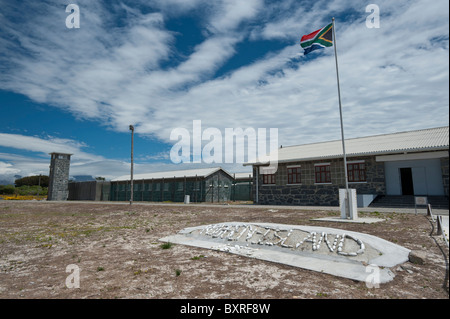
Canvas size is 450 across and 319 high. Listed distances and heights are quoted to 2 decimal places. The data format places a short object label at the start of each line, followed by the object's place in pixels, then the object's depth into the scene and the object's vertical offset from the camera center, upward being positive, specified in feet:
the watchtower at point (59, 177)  130.11 +8.45
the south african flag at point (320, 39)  44.45 +25.07
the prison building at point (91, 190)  132.26 +2.06
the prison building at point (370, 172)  55.21 +4.82
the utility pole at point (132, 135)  82.79 +17.77
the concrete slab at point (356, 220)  34.71 -3.50
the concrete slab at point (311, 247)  18.05 -4.55
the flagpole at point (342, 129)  37.75 +9.78
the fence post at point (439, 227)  26.12 -3.31
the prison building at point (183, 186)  98.73 +3.11
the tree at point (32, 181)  232.12 +11.42
